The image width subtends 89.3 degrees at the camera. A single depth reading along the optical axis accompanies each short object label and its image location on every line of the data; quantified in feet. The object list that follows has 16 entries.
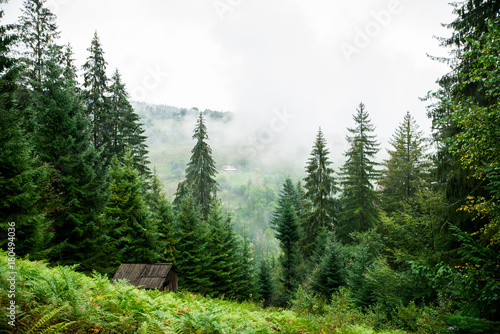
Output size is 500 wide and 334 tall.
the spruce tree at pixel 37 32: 61.98
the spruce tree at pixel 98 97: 74.43
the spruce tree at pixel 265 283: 104.57
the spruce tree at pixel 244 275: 87.09
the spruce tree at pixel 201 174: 106.32
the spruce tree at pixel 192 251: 72.69
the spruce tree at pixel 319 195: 101.91
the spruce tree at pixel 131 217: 59.88
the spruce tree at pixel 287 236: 104.53
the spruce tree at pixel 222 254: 80.48
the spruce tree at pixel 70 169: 45.19
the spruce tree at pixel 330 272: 69.26
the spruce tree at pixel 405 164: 90.53
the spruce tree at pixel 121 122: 77.46
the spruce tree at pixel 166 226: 71.83
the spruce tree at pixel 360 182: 96.99
